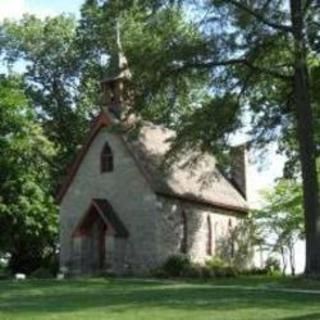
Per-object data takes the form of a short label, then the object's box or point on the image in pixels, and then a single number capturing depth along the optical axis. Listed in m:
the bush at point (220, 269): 41.75
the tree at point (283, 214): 55.28
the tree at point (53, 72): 63.09
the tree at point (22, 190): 49.76
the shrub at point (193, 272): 39.84
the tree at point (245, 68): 34.50
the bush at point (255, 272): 46.81
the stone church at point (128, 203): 42.97
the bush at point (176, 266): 40.75
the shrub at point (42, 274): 42.29
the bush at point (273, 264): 51.62
